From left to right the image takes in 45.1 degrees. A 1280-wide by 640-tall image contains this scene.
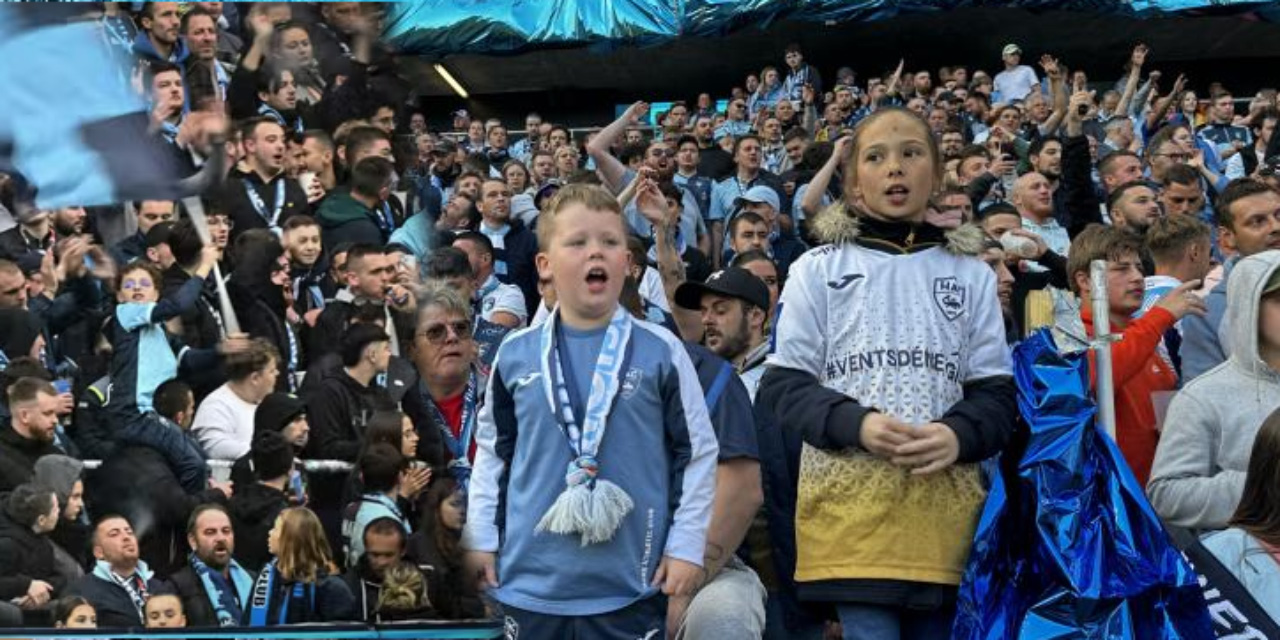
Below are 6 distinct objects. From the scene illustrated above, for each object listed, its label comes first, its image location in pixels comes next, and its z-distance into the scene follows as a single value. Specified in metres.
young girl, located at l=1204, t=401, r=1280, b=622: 3.25
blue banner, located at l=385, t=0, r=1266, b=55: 20.22
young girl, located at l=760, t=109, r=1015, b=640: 3.03
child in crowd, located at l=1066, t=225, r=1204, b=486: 4.12
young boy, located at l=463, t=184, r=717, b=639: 2.88
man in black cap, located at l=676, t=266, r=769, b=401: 4.57
